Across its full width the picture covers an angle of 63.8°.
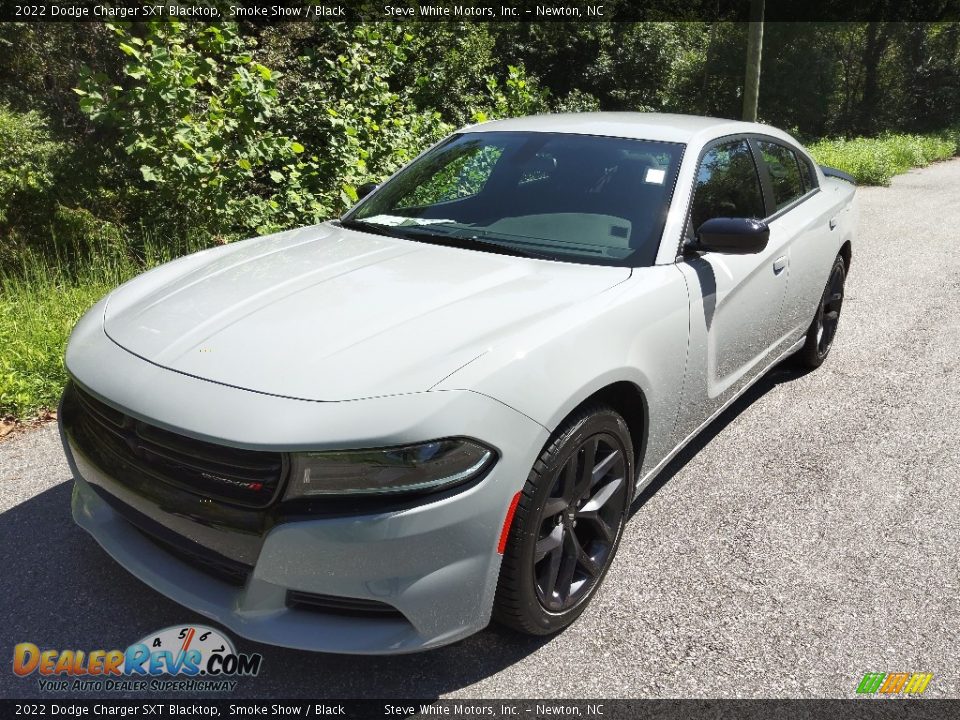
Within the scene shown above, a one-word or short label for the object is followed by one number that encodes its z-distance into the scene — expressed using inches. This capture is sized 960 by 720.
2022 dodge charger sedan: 78.7
